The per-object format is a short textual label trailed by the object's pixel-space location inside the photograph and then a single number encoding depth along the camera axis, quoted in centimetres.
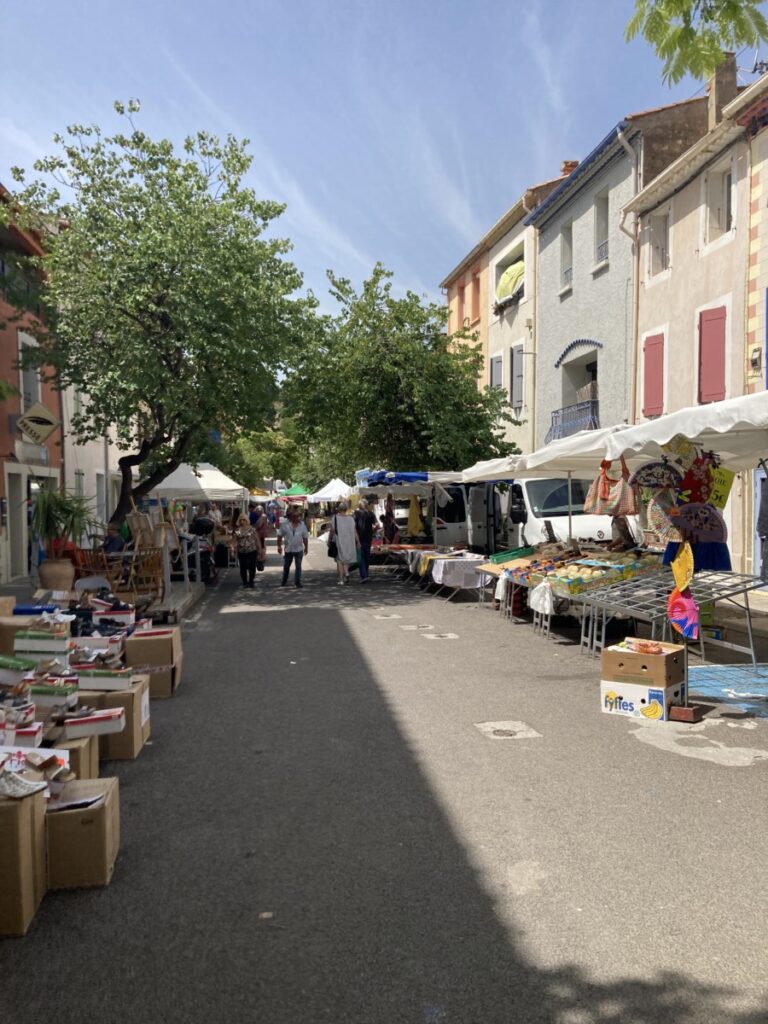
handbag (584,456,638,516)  948
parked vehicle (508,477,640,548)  1519
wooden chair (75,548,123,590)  1210
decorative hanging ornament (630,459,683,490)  767
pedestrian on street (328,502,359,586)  1719
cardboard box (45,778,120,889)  352
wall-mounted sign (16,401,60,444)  1330
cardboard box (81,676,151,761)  536
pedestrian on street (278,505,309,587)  1650
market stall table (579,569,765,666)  732
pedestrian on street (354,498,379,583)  1736
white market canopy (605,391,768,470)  634
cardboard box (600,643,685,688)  621
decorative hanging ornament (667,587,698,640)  634
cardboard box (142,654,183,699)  718
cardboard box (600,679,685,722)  620
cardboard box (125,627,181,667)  714
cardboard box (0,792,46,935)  317
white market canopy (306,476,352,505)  3325
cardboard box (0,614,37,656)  601
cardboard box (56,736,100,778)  429
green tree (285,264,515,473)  2080
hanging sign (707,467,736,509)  735
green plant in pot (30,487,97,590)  1211
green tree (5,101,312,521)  1429
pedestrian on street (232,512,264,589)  1684
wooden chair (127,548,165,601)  1260
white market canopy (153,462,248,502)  1848
